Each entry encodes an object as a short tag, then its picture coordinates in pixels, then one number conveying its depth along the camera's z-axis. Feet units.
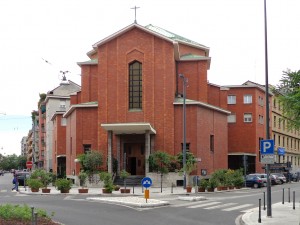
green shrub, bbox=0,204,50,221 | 48.44
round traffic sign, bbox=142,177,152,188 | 85.08
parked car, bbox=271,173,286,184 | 206.39
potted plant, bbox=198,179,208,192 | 132.87
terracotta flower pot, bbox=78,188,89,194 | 126.31
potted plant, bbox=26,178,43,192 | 130.93
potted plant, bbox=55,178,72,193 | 125.49
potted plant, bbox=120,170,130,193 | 137.17
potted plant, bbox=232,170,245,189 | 151.23
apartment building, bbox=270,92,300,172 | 276.62
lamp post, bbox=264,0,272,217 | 64.64
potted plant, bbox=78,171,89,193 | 139.64
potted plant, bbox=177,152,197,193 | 139.98
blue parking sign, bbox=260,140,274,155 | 66.13
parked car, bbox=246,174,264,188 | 171.63
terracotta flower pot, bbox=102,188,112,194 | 122.72
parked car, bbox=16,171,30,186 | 181.03
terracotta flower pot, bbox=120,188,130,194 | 124.98
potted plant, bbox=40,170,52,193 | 133.59
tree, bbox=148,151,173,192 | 162.50
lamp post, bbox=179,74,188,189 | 141.08
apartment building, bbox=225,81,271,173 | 237.86
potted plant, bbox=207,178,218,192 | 133.59
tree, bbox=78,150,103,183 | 164.25
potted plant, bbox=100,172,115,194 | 122.83
